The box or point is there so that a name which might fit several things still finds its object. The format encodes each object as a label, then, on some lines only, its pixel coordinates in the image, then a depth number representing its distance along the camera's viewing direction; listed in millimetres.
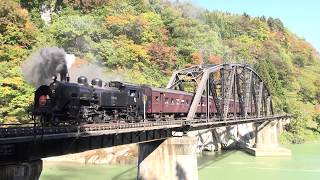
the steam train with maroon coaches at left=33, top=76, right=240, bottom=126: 29109
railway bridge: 21078
